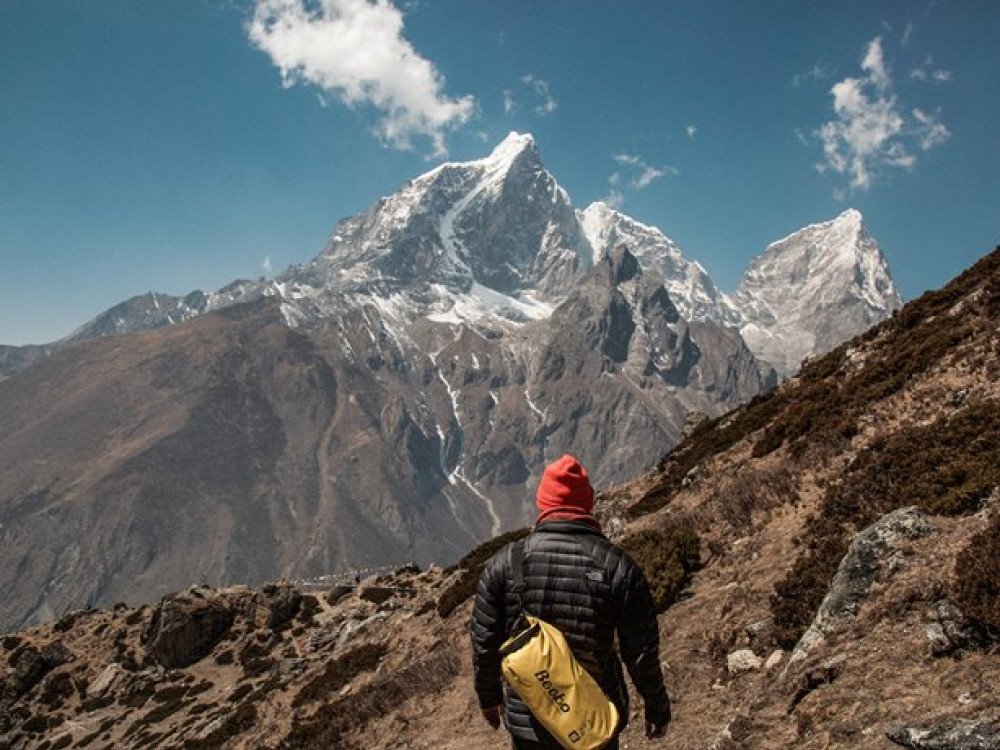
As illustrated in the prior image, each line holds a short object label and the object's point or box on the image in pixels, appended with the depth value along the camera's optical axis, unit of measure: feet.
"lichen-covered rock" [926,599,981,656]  25.77
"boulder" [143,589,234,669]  150.51
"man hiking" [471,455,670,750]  20.51
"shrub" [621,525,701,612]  49.47
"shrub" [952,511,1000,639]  25.35
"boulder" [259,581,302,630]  152.87
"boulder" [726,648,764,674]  35.86
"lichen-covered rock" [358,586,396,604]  147.53
